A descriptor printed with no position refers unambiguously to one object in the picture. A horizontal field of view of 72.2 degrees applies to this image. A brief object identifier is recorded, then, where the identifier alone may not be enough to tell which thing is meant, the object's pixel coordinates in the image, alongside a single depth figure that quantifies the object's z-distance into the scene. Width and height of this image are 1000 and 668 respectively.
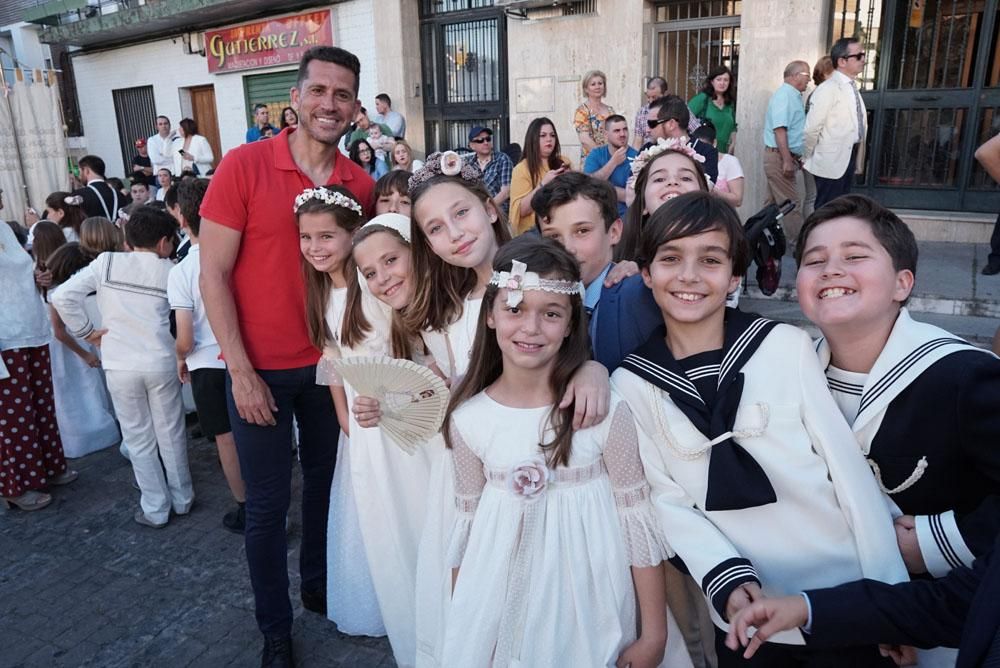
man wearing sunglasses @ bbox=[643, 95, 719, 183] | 5.04
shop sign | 12.08
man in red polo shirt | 2.64
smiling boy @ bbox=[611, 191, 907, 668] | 1.72
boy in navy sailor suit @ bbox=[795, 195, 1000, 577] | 1.63
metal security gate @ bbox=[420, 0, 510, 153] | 10.46
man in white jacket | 6.39
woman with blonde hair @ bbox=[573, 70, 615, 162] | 7.46
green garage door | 13.07
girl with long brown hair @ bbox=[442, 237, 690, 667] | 1.94
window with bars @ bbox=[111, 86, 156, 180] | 16.28
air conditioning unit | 8.98
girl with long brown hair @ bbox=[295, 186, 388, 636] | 2.66
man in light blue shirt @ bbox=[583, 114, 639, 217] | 5.66
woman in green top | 7.83
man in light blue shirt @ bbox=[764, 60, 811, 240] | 6.96
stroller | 3.81
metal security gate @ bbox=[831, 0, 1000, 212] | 7.29
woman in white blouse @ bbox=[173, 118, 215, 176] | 11.63
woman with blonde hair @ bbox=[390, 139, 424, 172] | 8.48
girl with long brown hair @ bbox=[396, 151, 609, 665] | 2.36
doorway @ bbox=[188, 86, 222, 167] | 15.02
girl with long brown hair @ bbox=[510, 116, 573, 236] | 6.07
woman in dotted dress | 4.20
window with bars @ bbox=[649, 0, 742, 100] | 8.35
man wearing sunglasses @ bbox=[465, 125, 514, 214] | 7.07
